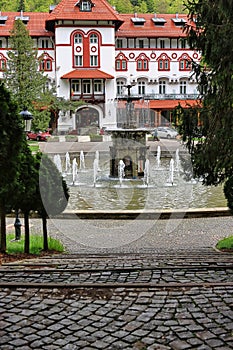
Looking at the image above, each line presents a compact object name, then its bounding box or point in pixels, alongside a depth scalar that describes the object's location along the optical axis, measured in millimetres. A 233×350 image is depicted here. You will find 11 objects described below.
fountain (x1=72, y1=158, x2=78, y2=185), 21122
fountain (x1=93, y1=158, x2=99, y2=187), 20494
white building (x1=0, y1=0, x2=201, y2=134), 48281
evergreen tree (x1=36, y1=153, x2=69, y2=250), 9859
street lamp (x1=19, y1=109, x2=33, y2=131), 11031
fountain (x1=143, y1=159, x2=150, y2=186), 20281
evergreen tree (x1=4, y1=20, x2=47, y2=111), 37281
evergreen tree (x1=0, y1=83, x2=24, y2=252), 7832
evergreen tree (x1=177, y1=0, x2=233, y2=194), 9422
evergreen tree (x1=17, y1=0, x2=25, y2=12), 69288
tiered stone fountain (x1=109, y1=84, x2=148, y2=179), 20547
